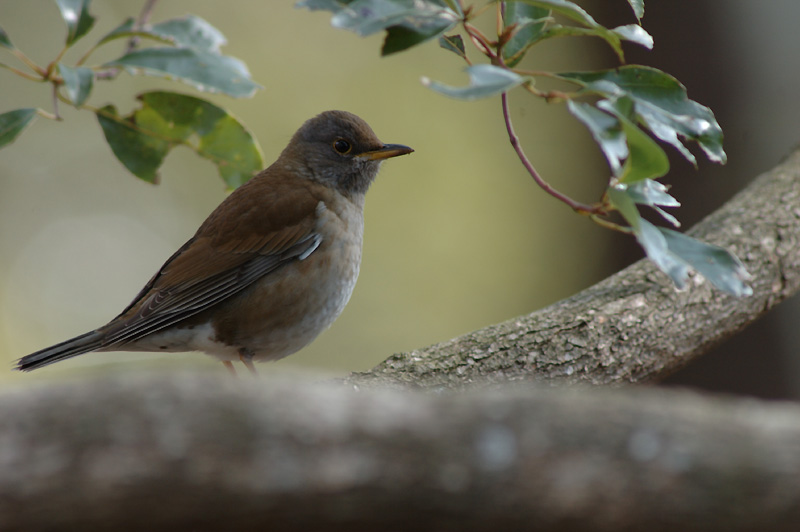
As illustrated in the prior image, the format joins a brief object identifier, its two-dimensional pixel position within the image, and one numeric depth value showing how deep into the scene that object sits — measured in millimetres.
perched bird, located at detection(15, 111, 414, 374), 7895
